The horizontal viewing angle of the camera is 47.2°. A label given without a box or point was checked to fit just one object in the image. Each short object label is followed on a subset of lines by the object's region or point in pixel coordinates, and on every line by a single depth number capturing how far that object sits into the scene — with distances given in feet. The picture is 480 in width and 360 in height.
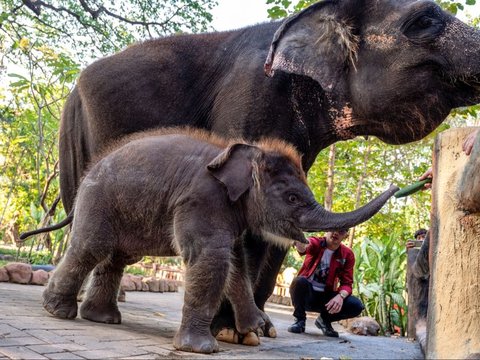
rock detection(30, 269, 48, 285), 23.59
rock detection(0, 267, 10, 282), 22.52
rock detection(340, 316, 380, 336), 20.72
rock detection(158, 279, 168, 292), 32.56
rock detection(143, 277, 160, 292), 31.50
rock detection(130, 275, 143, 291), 29.96
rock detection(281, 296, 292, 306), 39.50
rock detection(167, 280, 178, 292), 34.35
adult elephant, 11.05
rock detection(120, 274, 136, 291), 28.02
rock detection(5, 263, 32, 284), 22.93
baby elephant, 9.37
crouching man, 16.29
